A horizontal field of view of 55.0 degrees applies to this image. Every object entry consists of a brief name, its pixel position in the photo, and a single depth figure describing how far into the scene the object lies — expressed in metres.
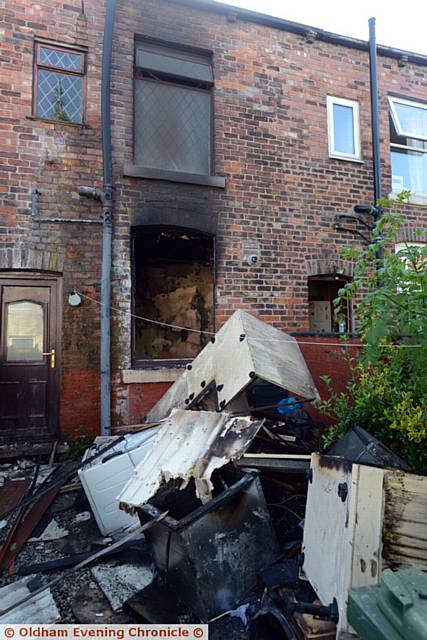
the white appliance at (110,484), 3.71
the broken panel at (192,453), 2.91
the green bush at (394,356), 2.52
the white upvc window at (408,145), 7.87
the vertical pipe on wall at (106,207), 5.52
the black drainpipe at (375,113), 7.41
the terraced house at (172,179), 5.50
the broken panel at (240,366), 3.38
